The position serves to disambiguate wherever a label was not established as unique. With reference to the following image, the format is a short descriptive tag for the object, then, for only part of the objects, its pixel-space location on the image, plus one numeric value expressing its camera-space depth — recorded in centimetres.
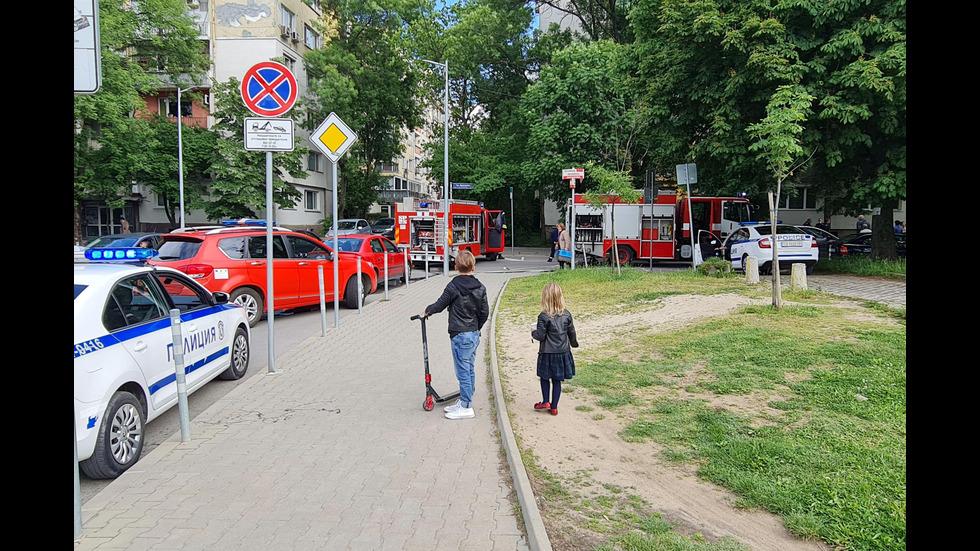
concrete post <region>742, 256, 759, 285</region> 1463
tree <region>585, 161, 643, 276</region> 1811
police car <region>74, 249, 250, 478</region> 459
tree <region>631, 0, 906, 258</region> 1669
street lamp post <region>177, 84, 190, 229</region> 3214
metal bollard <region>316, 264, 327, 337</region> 1005
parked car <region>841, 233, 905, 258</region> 2548
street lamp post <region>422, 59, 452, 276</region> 2231
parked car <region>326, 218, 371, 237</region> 3600
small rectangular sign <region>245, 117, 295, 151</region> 771
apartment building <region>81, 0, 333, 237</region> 3747
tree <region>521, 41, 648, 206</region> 2906
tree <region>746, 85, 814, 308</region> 1037
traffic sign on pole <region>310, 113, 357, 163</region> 972
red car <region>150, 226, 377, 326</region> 1089
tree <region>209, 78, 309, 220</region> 3428
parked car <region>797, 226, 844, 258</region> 2379
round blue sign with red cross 773
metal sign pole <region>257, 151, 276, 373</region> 769
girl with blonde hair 600
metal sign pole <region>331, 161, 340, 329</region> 1059
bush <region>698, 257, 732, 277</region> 1722
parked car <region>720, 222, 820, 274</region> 1816
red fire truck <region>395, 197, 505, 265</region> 2481
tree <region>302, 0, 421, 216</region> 3903
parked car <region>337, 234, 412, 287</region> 1725
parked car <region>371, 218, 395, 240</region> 3447
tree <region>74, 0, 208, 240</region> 2781
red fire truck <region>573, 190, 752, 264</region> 2467
